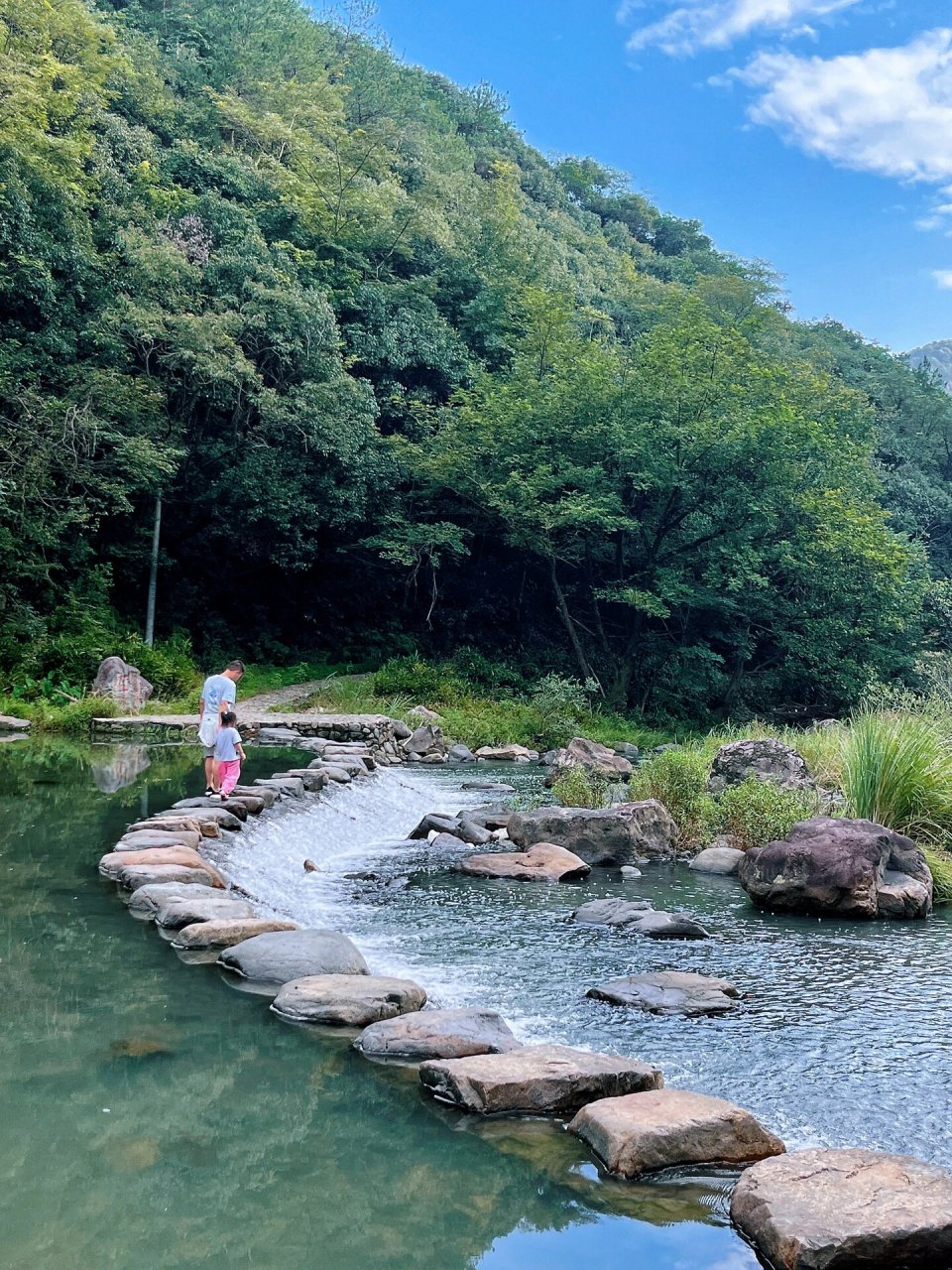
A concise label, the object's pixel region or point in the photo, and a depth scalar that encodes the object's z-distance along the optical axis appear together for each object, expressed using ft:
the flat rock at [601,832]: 28.73
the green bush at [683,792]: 31.76
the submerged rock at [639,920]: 20.79
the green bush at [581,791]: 34.91
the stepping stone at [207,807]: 28.36
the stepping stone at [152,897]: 19.53
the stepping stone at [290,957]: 16.25
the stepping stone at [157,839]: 23.72
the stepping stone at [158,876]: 20.97
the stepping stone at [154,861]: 21.95
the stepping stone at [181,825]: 25.84
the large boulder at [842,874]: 23.24
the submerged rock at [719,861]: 28.22
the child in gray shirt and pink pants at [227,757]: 30.14
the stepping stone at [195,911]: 18.60
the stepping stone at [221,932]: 17.80
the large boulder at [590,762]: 39.74
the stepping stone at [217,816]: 27.27
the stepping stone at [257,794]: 30.71
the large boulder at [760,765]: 36.01
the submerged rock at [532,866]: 26.02
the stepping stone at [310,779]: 34.88
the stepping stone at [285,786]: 33.09
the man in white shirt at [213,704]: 30.19
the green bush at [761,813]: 29.99
